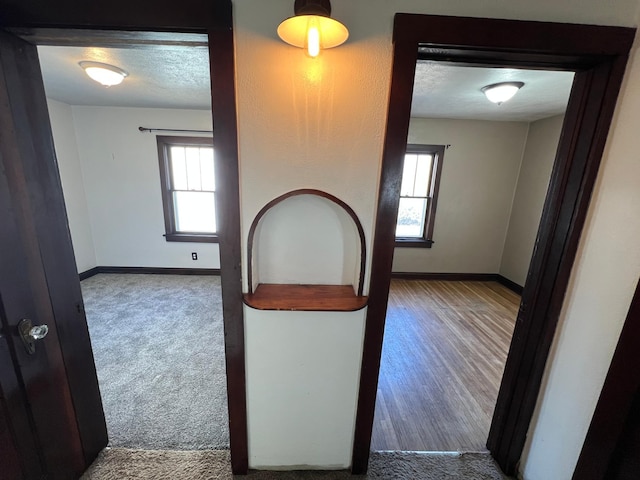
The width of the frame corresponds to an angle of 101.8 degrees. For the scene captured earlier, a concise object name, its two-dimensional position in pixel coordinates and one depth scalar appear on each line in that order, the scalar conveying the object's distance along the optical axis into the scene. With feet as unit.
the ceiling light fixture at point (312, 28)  2.46
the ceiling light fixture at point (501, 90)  7.28
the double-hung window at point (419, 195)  12.45
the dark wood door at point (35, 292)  3.05
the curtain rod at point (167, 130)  11.41
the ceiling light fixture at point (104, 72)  6.68
